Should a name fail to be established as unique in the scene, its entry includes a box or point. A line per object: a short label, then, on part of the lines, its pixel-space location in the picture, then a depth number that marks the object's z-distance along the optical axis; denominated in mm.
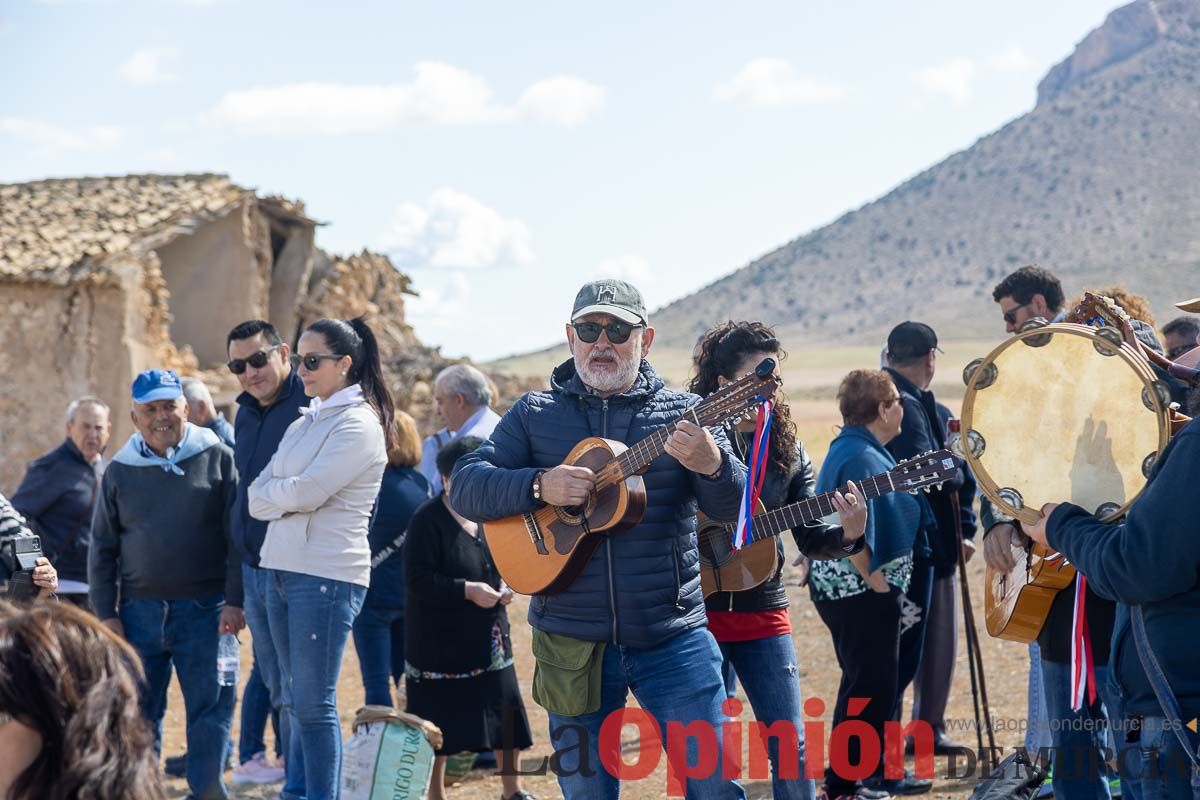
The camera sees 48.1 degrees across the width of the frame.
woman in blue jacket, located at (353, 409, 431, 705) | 7266
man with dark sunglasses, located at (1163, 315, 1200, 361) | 6414
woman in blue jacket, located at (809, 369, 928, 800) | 5867
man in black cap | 6371
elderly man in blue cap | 6273
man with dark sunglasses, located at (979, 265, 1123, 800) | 4621
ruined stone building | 15914
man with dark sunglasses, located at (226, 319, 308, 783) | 5930
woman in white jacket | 5547
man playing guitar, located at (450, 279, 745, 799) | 4211
